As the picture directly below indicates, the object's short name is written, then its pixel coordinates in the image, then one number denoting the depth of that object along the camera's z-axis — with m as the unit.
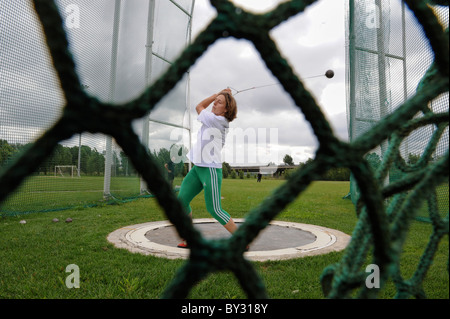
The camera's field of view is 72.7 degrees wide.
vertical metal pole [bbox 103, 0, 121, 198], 6.38
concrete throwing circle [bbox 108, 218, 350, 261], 2.75
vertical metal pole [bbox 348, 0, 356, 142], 6.19
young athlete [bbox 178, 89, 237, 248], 2.84
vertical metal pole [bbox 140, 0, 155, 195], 7.43
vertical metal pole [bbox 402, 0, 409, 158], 5.37
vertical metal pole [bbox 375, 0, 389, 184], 5.61
